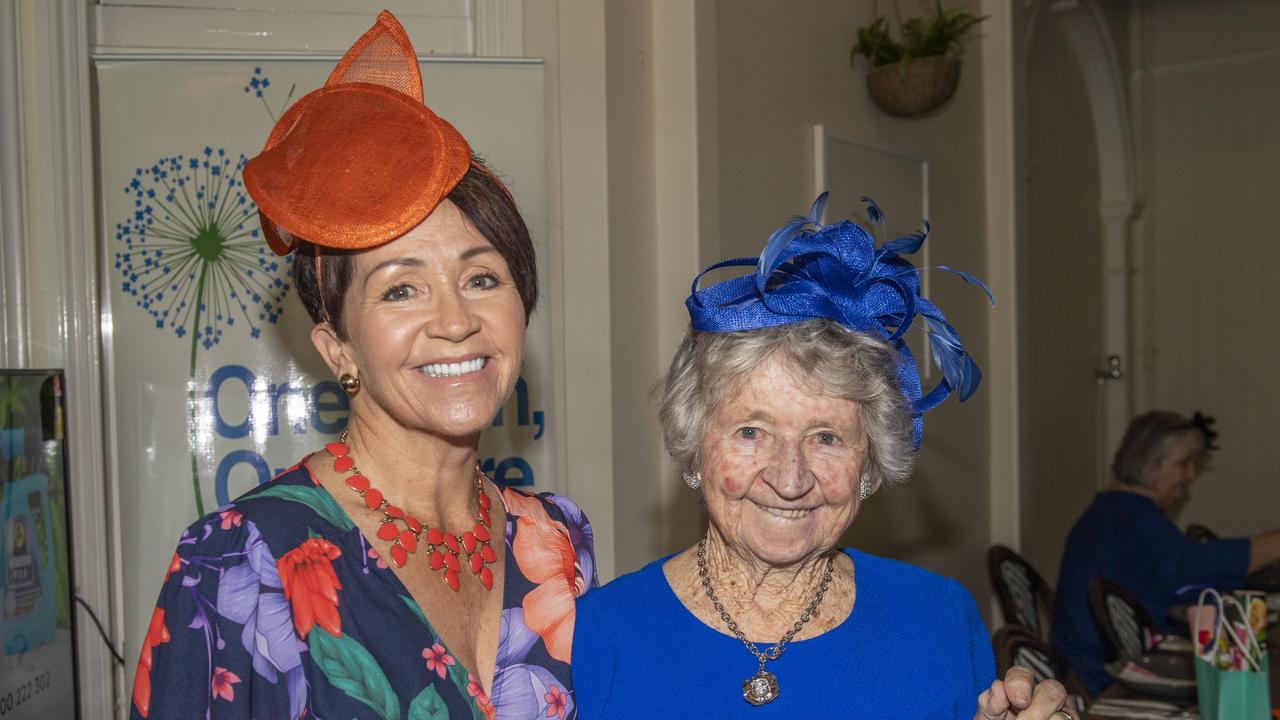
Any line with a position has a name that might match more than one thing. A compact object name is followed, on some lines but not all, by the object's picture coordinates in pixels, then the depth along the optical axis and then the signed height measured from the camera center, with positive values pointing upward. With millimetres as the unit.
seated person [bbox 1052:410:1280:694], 3748 -827
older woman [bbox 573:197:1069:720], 1463 -243
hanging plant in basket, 4145 +1016
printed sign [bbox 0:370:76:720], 2002 -396
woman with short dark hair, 1303 -203
